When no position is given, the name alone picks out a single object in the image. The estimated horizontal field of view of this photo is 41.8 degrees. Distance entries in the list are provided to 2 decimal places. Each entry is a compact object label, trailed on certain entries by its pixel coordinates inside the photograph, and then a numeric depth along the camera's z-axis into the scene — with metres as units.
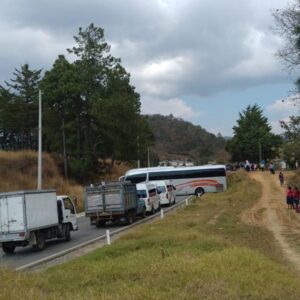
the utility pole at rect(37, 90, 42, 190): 28.31
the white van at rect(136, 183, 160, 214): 26.64
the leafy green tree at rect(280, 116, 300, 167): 33.49
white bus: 44.41
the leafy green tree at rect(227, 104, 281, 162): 78.20
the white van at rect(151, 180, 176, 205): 32.58
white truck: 15.09
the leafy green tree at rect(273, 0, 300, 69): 20.44
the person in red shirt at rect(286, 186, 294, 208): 26.18
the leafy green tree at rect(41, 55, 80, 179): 46.33
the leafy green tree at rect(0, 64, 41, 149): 54.20
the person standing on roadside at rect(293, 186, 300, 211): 25.95
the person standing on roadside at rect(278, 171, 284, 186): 42.49
